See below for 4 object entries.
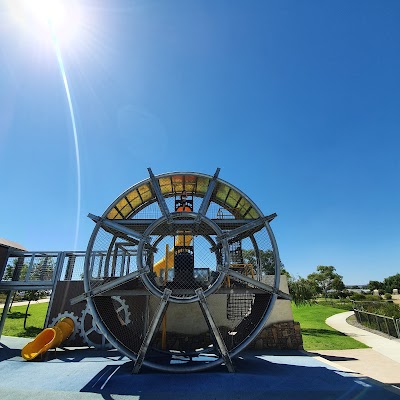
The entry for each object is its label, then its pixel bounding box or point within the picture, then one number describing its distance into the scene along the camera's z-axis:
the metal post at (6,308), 14.06
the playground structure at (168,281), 8.82
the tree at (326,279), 70.00
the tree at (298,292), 27.15
